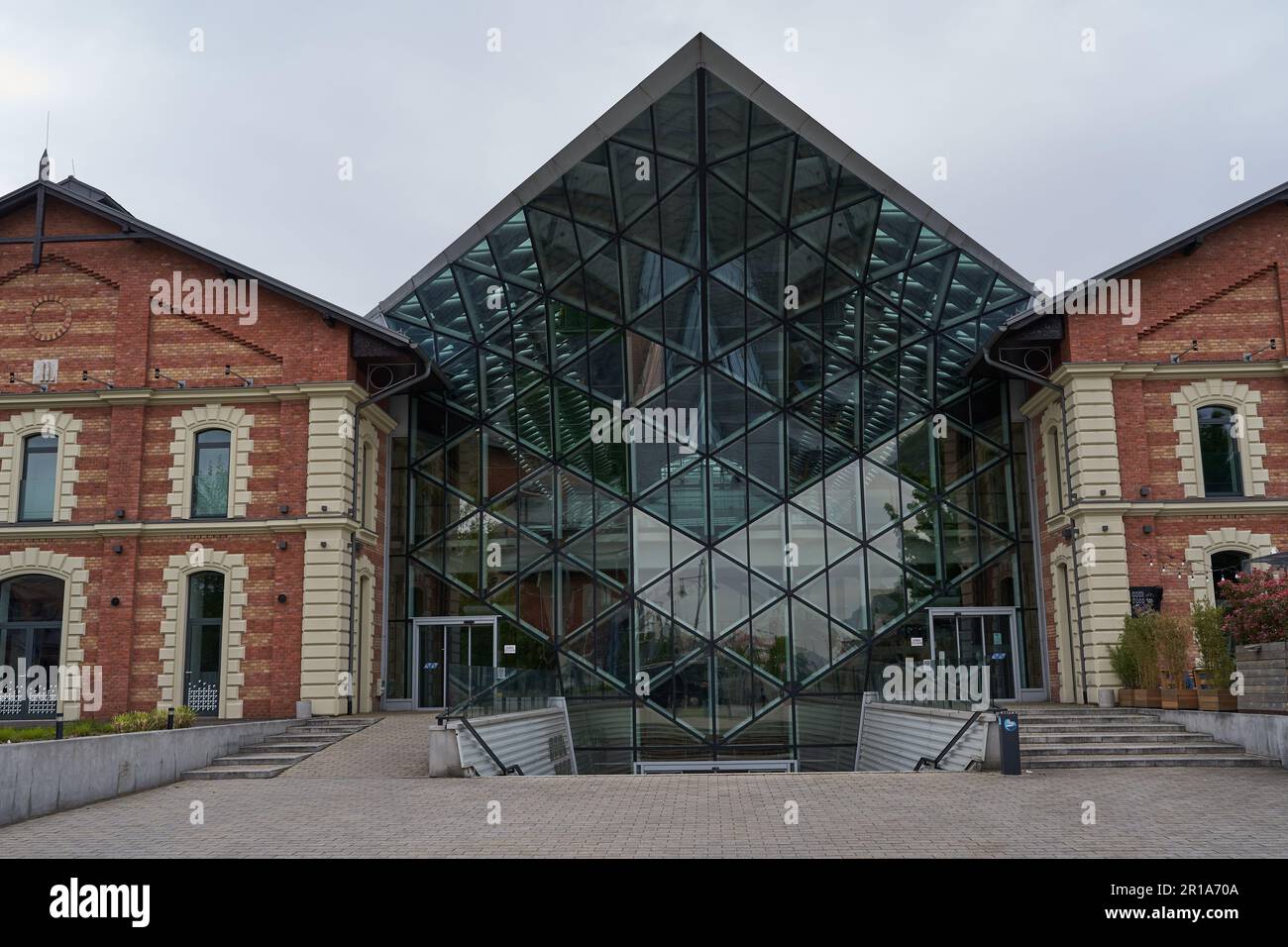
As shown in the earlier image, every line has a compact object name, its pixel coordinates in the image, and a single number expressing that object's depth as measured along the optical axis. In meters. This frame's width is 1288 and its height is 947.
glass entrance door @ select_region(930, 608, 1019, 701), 24.52
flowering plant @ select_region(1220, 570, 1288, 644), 15.30
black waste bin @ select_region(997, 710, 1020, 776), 14.45
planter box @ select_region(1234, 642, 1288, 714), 14.95
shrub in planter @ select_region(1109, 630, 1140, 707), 19.38
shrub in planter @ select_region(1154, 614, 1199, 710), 18.17
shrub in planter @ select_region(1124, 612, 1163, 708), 18.75
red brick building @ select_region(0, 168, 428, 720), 20.91
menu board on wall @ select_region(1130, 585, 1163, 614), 20.45
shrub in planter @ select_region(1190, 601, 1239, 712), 16.55
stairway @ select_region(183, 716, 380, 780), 16.05
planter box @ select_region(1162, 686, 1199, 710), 17.58
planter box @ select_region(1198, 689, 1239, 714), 16.58
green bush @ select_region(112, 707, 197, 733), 15.60
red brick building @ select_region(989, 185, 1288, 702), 20.75
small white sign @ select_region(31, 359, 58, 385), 21.97
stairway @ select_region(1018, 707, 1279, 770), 15.45
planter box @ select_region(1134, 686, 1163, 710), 18.58
